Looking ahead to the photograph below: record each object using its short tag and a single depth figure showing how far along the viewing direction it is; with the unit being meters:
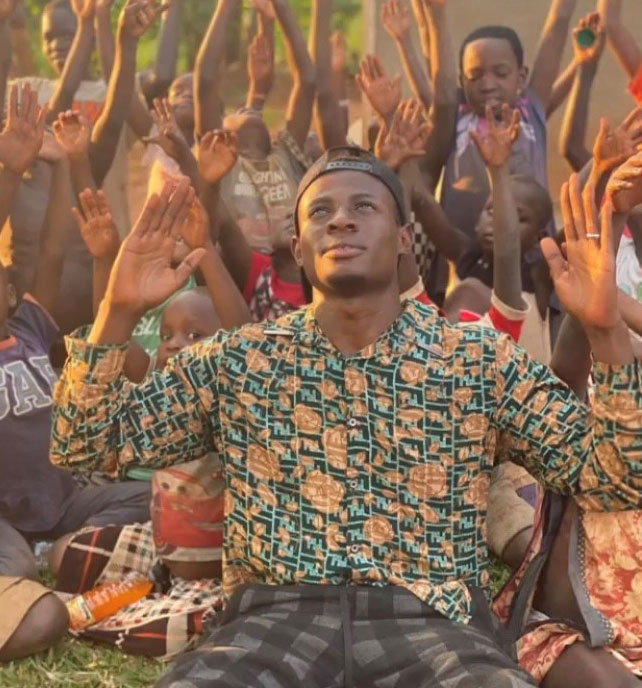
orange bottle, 2.84
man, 2.15
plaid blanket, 2.73
